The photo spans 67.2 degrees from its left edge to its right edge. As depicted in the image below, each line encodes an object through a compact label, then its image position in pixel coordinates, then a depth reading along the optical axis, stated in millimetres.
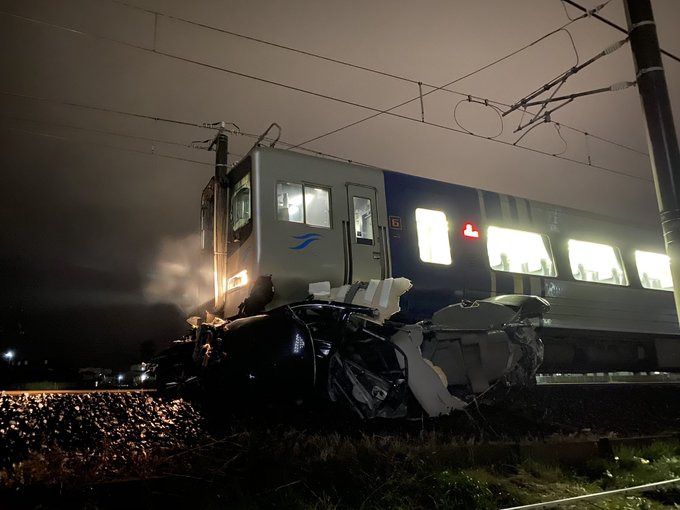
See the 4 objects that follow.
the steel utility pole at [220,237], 7367
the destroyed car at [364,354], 4910
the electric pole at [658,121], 6297
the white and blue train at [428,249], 6566
